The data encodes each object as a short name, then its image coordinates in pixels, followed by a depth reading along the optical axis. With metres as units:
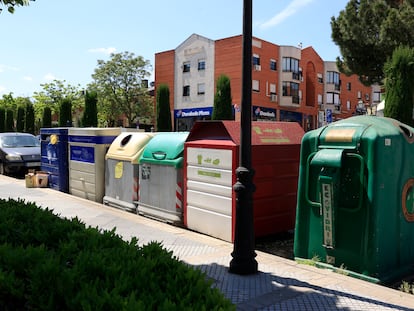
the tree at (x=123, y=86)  45.12
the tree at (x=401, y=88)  15.37
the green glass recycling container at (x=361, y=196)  4.57
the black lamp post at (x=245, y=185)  4.62
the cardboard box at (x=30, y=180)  11.91
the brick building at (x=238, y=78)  40.81
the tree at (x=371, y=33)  19.55
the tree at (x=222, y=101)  31.00
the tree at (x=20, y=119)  53.06
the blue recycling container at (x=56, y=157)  10.96
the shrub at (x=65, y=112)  39.03
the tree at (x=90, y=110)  35.00
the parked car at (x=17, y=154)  14.88
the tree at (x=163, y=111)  36.41
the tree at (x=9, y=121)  53.94
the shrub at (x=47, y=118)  45.31
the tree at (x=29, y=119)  49.44
